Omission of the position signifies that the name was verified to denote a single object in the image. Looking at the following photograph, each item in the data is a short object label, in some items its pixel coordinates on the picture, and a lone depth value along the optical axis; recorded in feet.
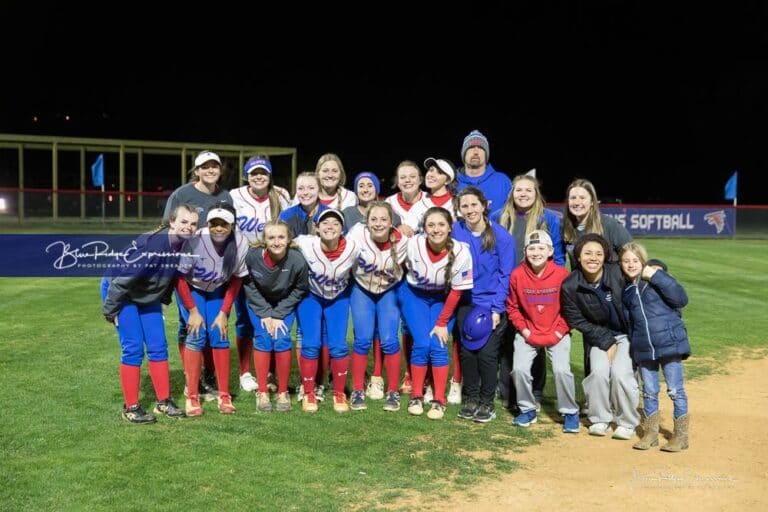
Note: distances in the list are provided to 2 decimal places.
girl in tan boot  15.03
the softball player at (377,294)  17.30
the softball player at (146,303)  15.72
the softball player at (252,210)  19.17
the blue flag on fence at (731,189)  81.05
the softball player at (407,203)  19.06
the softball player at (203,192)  18.07
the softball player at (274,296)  16.87
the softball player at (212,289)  16.51
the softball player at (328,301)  17.10
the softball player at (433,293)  16.81
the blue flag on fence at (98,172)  72.84
